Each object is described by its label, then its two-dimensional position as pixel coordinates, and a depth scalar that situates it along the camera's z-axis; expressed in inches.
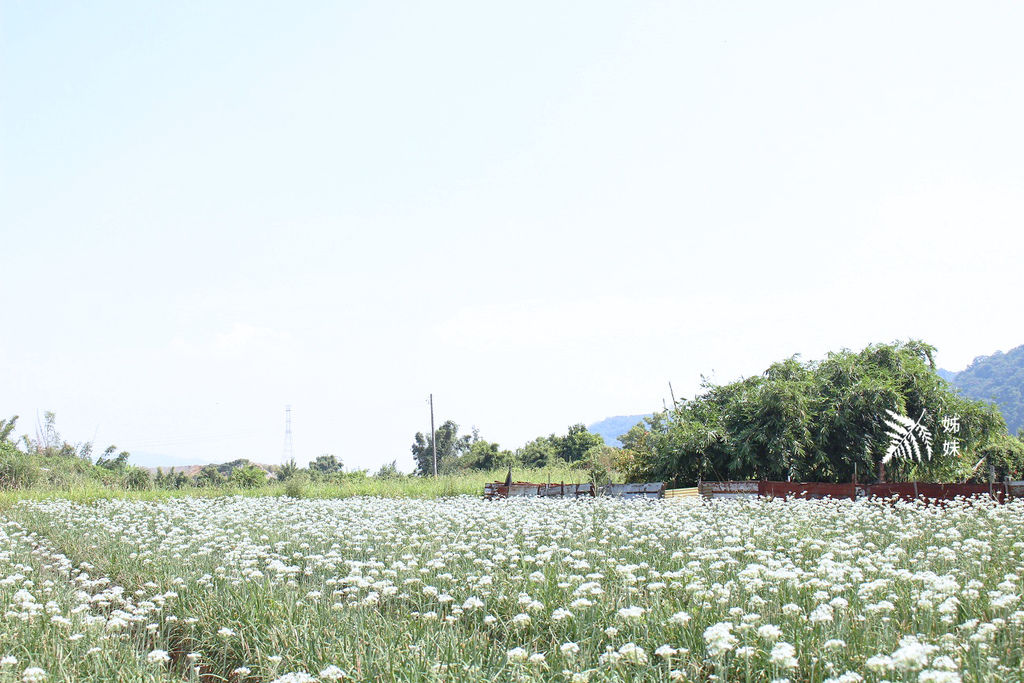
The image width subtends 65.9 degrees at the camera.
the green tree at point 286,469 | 1474.2
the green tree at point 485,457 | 1647.4
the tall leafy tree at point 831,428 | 792.3
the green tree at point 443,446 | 2073.1
